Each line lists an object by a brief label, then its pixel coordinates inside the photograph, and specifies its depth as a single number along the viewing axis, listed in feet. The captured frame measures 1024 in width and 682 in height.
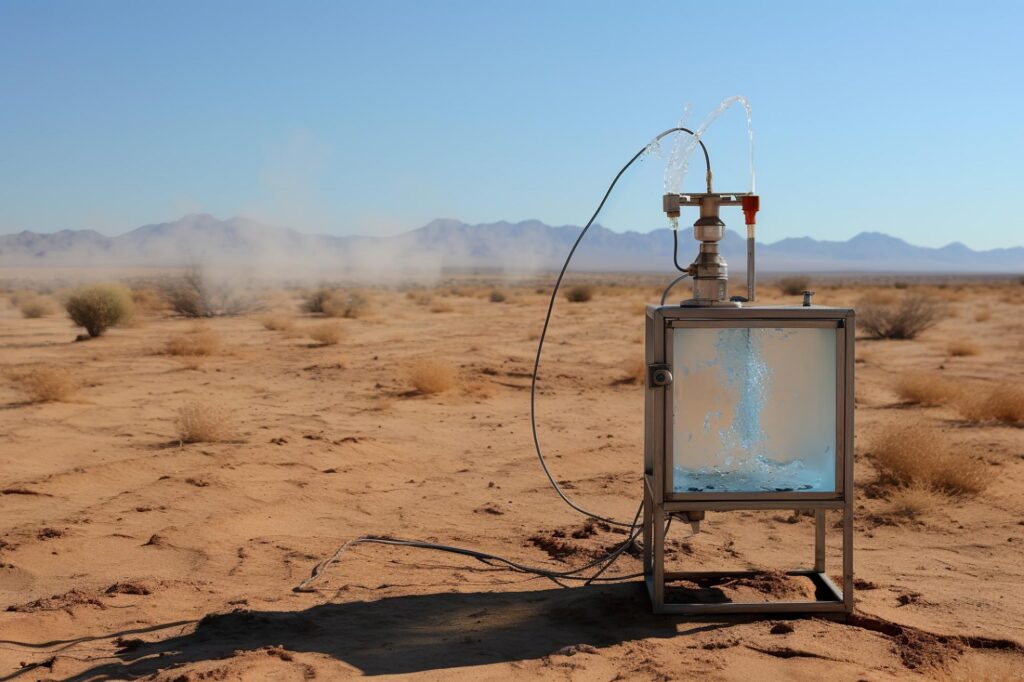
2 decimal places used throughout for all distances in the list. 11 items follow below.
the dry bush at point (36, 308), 82.17
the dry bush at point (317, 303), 93.08
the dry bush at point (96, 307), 60.95
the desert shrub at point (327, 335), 56.08
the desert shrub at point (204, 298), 82.74
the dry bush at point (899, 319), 64.59
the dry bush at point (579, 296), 116.78
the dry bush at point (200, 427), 26.48
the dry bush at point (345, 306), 85.20
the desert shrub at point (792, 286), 144.30
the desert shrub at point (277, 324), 67.05
